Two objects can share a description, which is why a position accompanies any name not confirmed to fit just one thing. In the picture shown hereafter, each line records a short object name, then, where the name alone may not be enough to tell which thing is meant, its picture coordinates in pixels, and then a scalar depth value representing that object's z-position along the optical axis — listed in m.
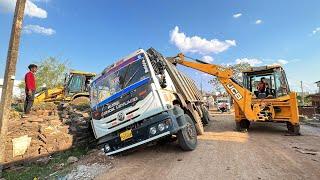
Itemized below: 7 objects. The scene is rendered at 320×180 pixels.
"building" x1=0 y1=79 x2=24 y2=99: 21.86
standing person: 4.67
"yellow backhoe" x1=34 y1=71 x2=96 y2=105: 7.88
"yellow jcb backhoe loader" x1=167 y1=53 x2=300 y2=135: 5.26
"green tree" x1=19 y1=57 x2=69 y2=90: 21.44
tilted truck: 3.30
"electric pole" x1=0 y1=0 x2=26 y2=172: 3.02
